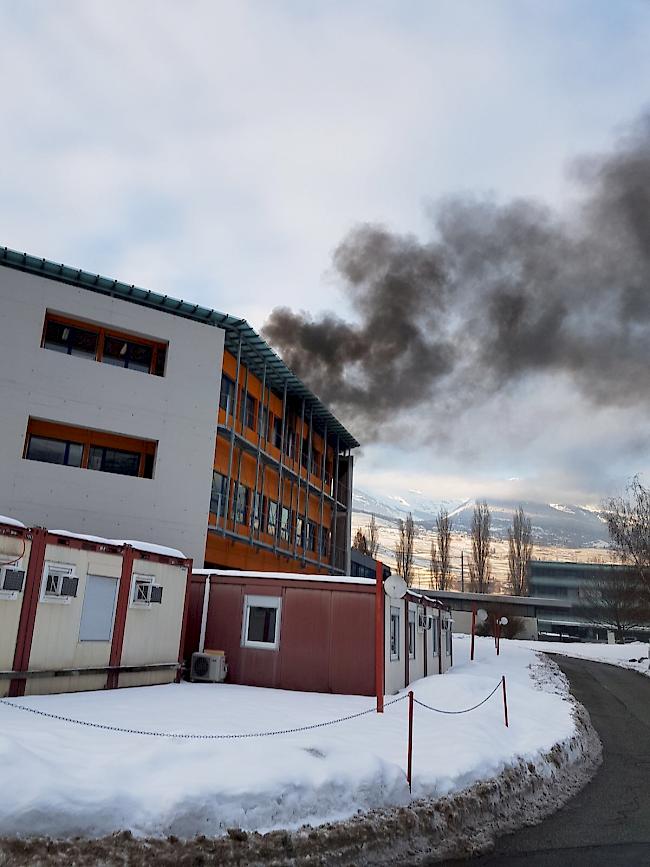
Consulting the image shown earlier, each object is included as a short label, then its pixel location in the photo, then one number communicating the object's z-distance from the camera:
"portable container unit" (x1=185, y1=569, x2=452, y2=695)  17.16
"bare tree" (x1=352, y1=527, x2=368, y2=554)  80.62
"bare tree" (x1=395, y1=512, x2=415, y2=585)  82.25
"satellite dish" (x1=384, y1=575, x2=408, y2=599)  14.21
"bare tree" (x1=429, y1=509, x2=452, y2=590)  85.12
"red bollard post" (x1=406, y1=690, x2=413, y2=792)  8.59
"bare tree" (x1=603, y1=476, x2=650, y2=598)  35.94
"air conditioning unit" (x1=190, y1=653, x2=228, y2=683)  17.50
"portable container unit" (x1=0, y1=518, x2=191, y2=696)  12.88
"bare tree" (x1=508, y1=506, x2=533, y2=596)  92.50
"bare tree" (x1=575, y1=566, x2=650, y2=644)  55.16
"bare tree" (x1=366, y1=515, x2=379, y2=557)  90.00
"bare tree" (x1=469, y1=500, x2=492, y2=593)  85.12
